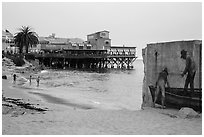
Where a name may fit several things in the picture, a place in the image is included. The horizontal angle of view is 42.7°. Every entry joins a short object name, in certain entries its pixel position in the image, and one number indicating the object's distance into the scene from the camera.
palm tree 51.09
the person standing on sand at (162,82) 9.68
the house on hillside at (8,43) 66.41
